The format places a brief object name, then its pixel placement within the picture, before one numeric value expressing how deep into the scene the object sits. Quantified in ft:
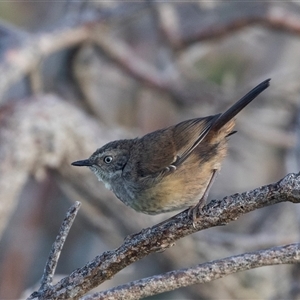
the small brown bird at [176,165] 22.84
